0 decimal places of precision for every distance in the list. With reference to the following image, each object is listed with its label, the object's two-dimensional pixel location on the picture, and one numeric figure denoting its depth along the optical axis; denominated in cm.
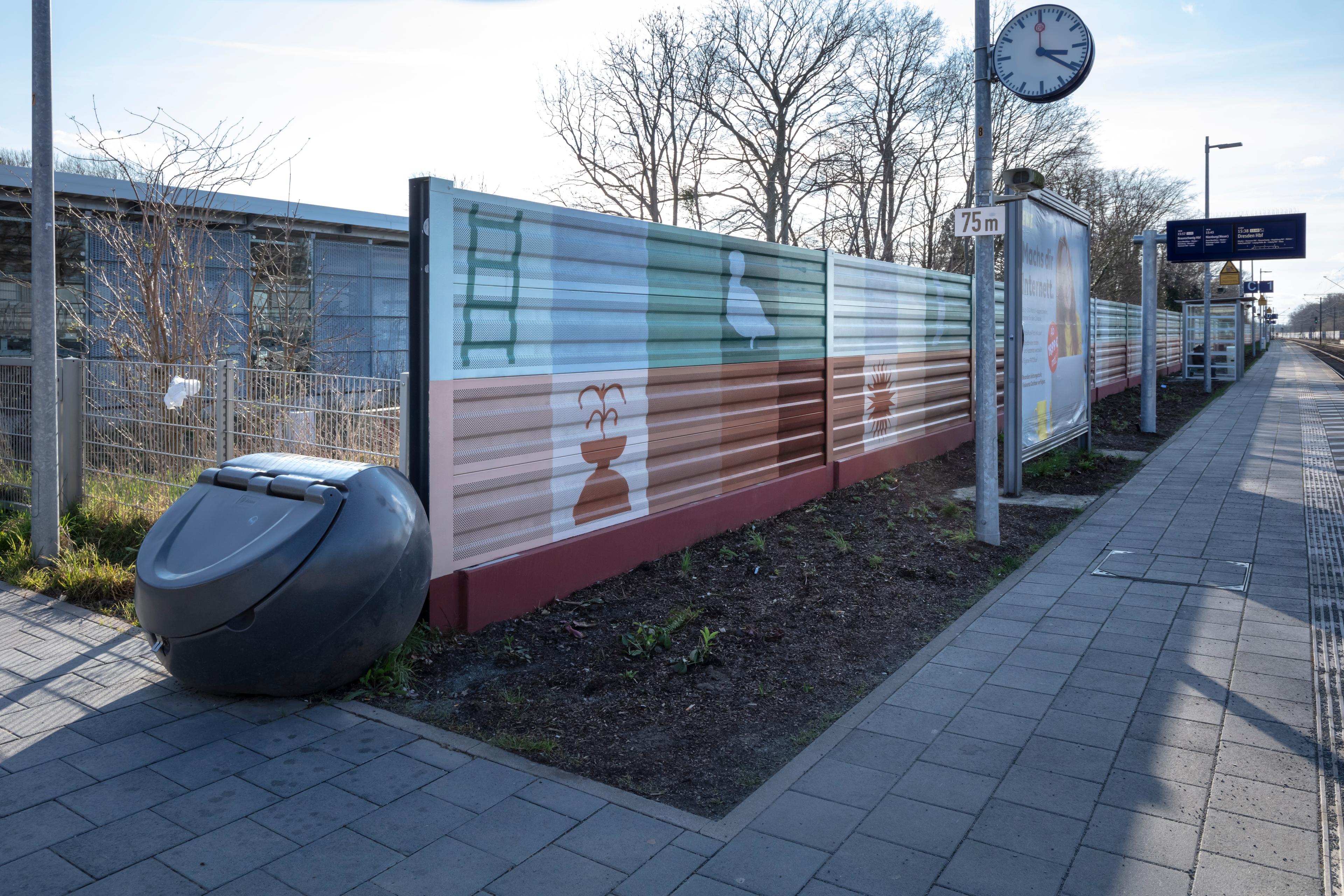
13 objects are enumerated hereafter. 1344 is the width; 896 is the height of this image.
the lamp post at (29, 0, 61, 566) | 598
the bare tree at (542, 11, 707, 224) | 3219
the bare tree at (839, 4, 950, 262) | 3356
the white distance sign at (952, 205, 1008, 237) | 716
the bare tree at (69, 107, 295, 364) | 867
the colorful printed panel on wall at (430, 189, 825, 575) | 511
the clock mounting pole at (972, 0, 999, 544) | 746
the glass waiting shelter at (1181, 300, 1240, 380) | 3200
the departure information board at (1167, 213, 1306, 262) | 2286
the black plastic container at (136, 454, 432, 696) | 392
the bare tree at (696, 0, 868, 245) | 3169
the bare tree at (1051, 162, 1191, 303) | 3797
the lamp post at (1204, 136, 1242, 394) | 2686
